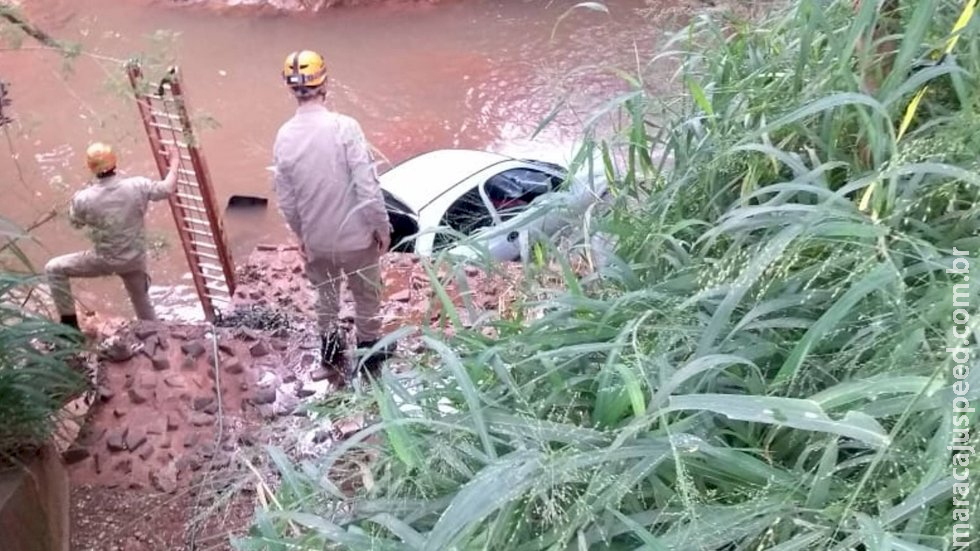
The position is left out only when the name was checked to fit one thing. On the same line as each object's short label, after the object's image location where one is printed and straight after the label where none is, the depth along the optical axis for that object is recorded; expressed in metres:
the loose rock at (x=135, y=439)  3.51
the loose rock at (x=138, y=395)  3.79
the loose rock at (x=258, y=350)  4.24
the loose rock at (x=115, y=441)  3.49
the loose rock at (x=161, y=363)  3.99
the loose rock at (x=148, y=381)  3.88
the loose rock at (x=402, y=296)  4.40
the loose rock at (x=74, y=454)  3.36
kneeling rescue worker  4.35
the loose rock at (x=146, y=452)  3.47
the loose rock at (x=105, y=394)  3.78
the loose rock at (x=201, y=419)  3.69
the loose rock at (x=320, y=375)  4.08
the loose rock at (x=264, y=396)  3.91
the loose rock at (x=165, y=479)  3.27
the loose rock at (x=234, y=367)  4.07
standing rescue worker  3.75
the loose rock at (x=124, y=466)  3.38
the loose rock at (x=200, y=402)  3.81
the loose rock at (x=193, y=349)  4.11
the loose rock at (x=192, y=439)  3.54
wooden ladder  4.31
